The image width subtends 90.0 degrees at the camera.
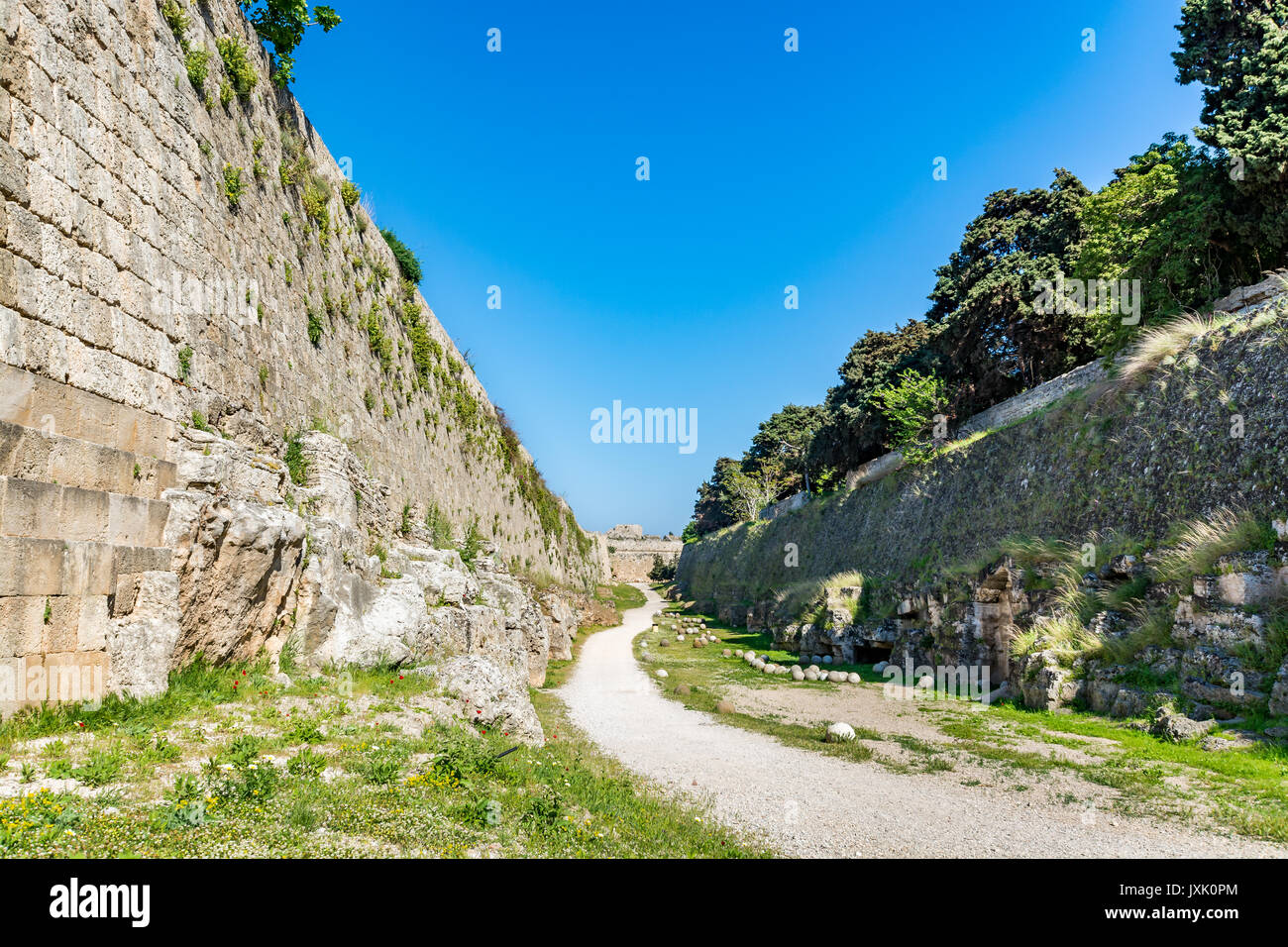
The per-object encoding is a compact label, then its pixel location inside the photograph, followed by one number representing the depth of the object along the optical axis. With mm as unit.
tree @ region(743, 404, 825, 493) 58531
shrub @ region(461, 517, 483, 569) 17609
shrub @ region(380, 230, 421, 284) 19281
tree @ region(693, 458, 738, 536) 66444
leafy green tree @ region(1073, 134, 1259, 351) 17672
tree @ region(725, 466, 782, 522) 55841
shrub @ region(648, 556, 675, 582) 85062
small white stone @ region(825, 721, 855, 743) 11828
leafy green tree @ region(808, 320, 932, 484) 34844
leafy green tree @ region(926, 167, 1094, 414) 25422
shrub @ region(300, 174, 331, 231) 13258
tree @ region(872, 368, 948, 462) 28531
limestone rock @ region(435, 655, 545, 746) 8453
